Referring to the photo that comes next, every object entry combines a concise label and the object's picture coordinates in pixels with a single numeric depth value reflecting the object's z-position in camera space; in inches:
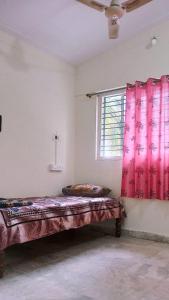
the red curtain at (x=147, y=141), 135.1
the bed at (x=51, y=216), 93.0
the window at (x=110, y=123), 159.2
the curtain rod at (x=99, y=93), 160.0
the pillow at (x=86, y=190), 148.6
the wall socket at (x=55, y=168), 160.2
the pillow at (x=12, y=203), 101.0
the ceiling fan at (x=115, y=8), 98.0
